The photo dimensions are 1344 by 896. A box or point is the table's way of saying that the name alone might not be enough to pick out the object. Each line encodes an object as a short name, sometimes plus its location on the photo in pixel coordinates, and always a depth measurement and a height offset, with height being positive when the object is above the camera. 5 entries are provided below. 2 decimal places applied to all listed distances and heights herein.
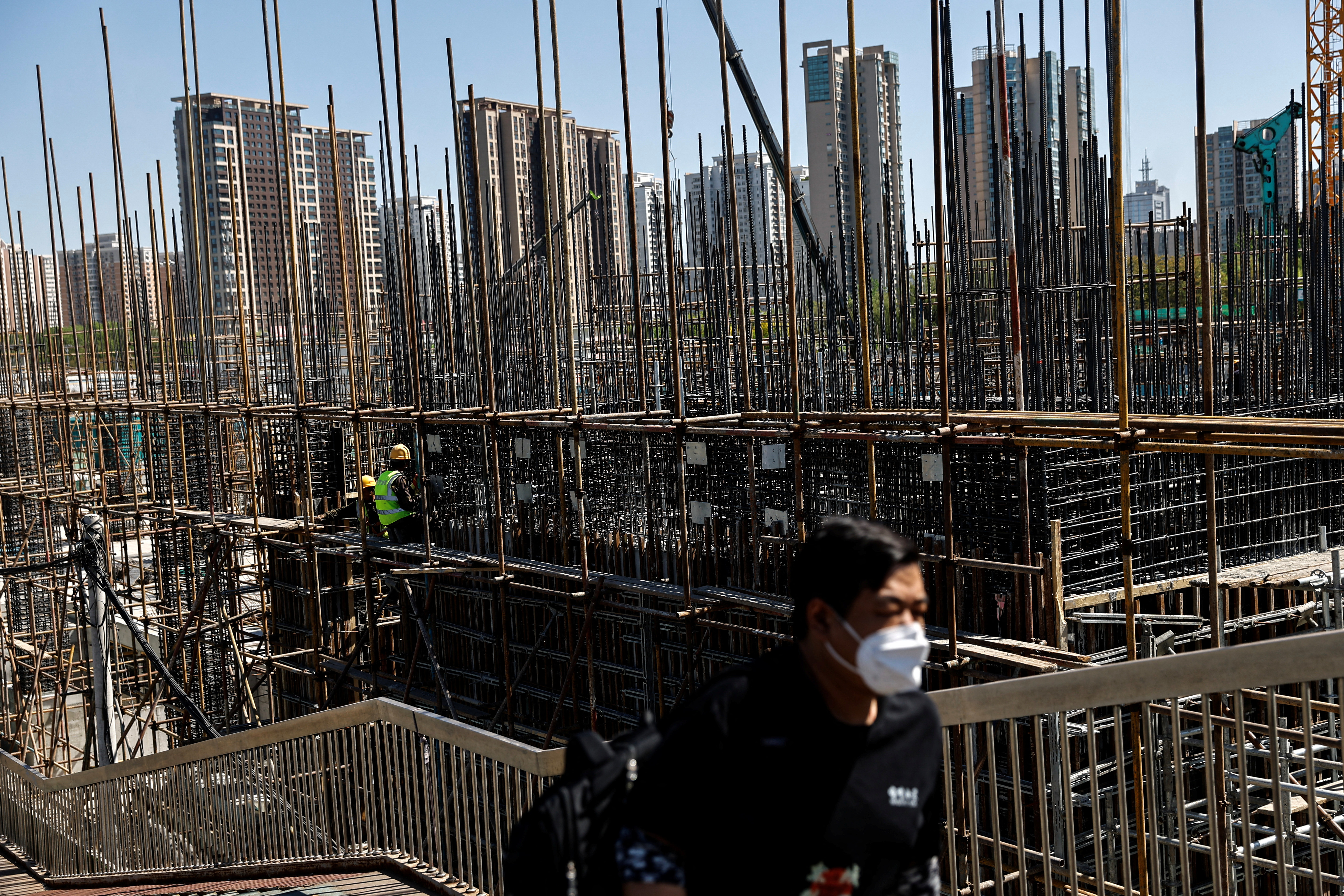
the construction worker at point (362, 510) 12.95 -1.29
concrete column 11.84 -2.33
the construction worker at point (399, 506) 13.02 -1.18
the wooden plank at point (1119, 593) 8.04 -1.59
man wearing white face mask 2.20 -0.70
